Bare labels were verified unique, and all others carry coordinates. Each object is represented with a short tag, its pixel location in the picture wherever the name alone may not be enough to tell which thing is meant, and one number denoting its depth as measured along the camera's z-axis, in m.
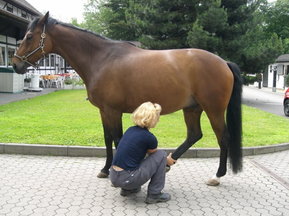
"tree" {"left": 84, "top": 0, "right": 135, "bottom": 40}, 40.42
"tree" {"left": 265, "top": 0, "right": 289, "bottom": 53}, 47.56
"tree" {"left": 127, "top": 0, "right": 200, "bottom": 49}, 14.99
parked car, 12.86
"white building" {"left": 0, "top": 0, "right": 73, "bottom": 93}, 16.48
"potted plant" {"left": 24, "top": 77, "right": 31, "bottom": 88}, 20.39
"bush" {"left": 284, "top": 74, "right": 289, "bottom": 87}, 30.49
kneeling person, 3.58
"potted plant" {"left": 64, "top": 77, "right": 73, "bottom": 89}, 24.02
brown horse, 4.12
